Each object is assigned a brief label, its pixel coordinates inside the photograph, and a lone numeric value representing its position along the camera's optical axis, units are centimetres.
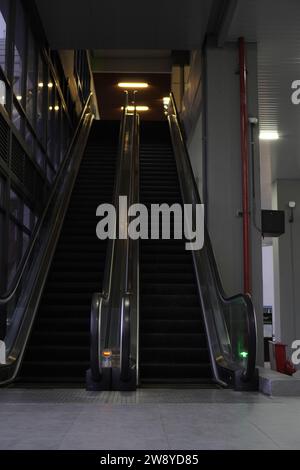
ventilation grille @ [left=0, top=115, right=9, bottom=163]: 727
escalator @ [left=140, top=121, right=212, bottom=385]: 667
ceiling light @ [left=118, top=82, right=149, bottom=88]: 2236
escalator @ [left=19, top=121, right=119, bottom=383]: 658
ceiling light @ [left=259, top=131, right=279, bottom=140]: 1293
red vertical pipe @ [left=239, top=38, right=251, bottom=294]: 823
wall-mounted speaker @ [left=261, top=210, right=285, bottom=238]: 817
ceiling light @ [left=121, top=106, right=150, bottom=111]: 2409
